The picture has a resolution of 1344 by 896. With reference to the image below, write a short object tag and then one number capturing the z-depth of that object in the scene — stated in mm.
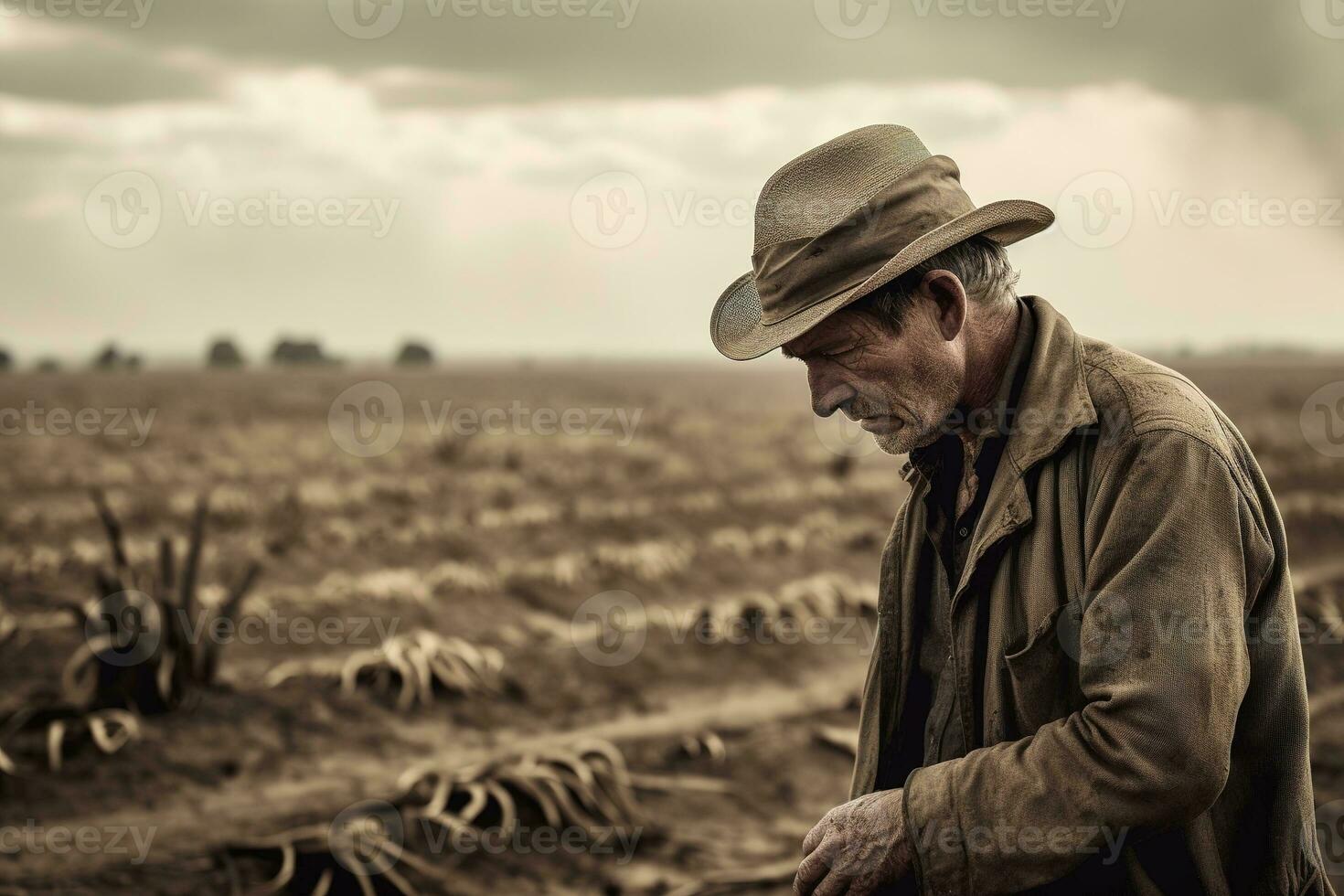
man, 1710
